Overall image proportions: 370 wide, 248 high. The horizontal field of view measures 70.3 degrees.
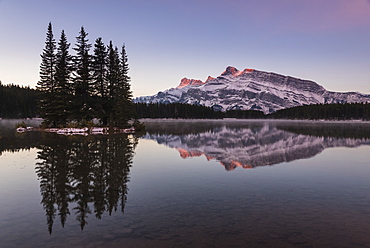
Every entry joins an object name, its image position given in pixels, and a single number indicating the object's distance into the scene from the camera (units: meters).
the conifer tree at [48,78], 54.44
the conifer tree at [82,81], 54.16
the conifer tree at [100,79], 57.25
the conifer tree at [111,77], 59.84
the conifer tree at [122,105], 56.12
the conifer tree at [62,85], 53.09
